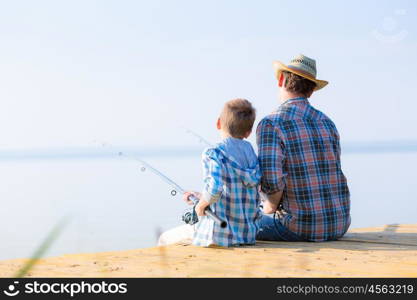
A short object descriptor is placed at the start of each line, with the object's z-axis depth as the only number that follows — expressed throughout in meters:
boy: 4.14
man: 4.35
